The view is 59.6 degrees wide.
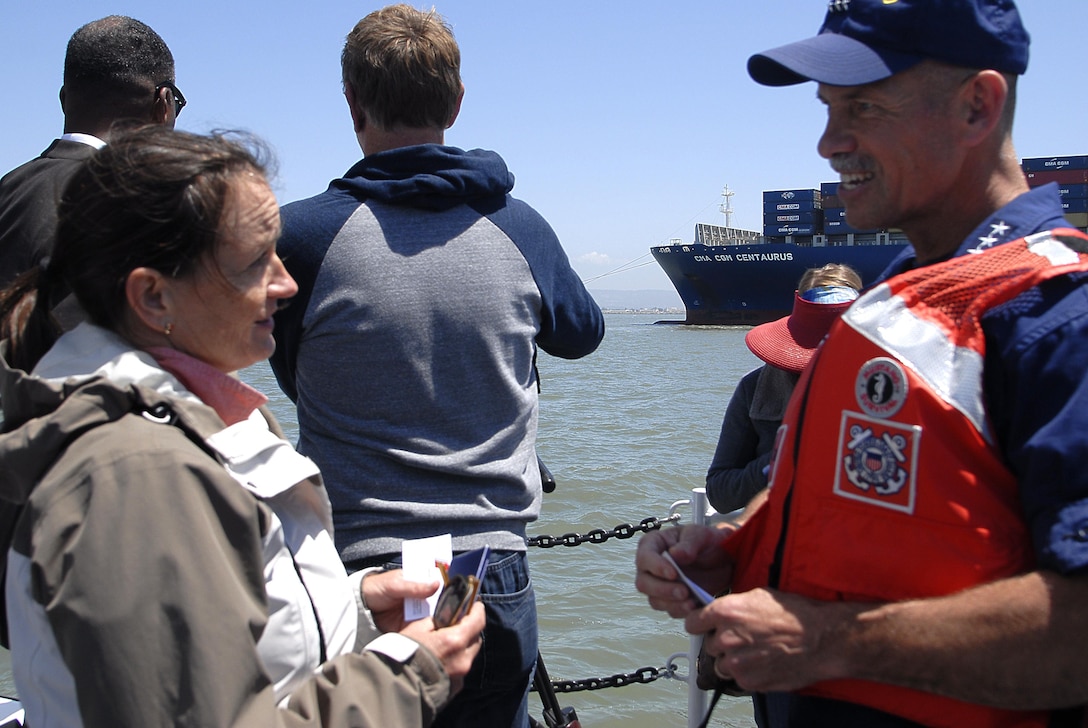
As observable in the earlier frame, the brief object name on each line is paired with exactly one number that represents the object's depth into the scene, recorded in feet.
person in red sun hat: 10.80
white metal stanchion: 9.78
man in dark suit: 8.45
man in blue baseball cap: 4.38
